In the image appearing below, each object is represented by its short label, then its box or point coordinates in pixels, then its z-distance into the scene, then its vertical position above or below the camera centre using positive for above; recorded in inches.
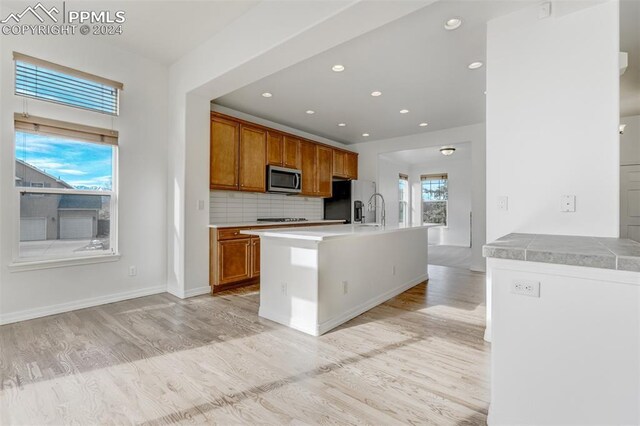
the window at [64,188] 113.8 +9.5
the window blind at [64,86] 113.0 +51.3
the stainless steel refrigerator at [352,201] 252.5 +9.2
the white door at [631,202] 185.0 +6.2
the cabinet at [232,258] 154.3 -25.1
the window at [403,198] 378.7 +17.4
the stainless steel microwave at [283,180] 193.3 +21.5
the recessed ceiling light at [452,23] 97.2 +61.6
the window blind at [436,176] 376.6 +45.2
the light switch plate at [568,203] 79.7 +2.4
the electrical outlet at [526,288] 50.0 -12.8
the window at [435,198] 381.1 +17.9
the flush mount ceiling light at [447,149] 268.7 +55.7
